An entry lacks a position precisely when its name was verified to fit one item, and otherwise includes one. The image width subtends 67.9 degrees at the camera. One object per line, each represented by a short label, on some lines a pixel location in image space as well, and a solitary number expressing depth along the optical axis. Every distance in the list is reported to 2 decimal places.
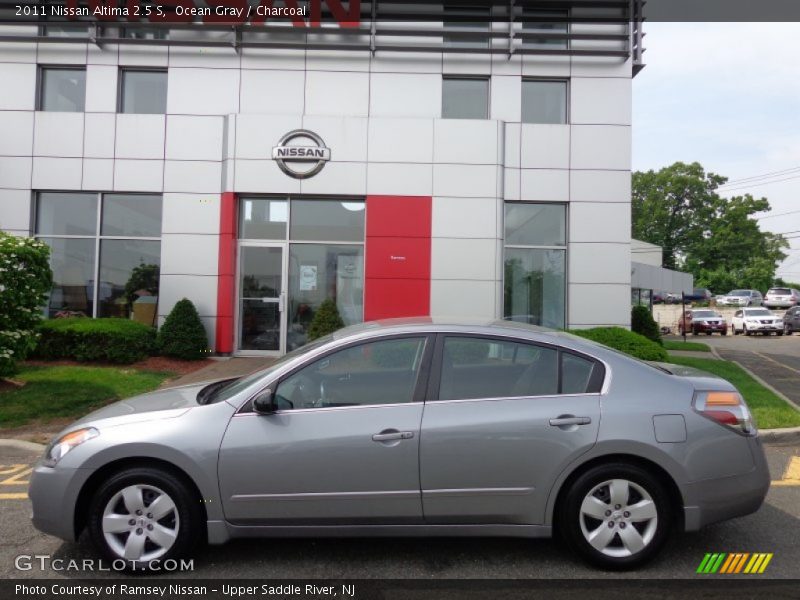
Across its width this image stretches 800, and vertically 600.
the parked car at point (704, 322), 31.92
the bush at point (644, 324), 15.87
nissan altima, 3.51
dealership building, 12.34
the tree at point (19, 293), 8.24
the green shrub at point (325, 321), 11.69
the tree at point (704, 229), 62.97
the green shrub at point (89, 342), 10.79
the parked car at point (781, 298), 43.62
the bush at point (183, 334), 11.48
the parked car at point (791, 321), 31.89
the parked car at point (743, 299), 49.02
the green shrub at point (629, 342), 9.27
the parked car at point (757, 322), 30.41
